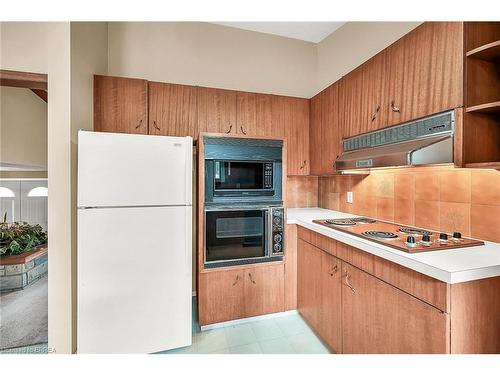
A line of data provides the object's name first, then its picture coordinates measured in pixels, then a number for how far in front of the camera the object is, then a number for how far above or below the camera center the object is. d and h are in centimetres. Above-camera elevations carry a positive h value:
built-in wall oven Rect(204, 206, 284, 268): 181 -41
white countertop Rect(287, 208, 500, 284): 87 -32
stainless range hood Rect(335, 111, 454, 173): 114 +25
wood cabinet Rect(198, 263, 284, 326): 181 -90
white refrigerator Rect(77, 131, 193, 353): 141 -37
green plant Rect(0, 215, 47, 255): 281 -70
